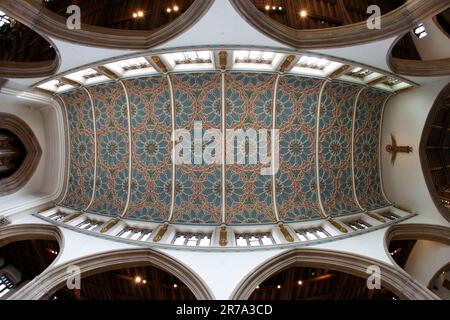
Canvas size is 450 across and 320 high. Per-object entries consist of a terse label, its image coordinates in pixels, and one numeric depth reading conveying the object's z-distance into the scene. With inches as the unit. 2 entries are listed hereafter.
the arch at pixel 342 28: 257.3
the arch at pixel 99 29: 261.3
